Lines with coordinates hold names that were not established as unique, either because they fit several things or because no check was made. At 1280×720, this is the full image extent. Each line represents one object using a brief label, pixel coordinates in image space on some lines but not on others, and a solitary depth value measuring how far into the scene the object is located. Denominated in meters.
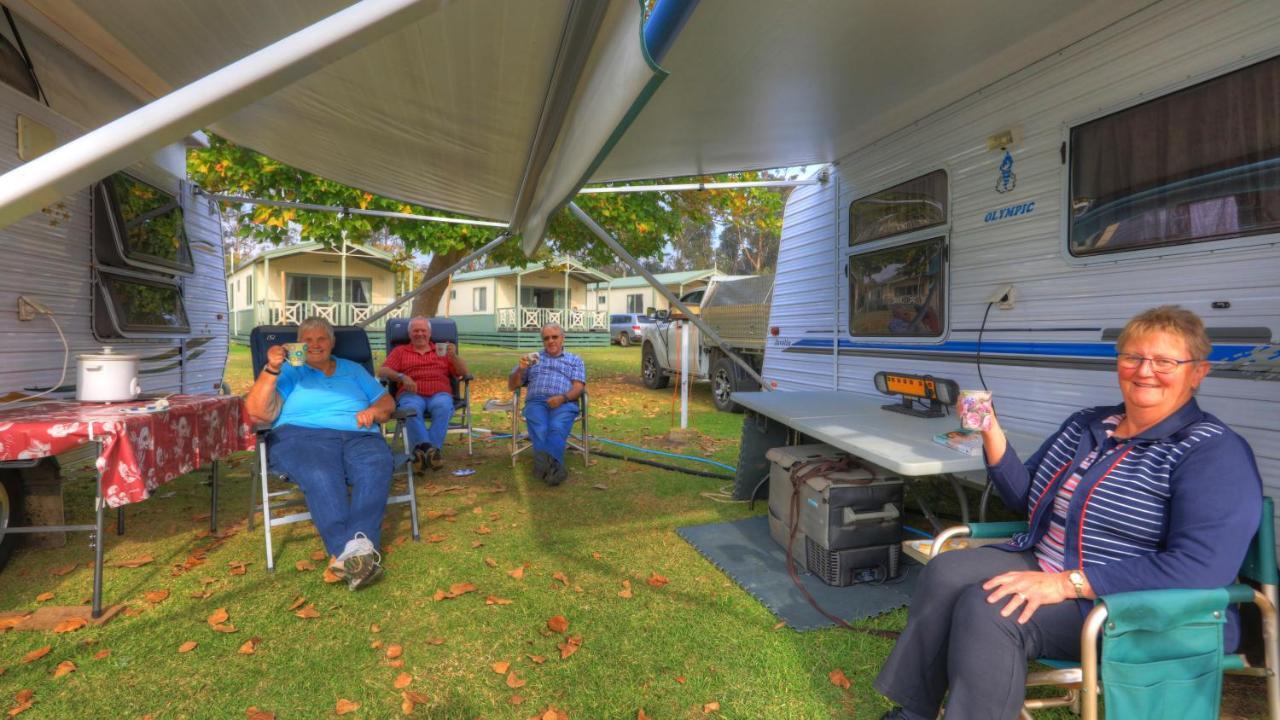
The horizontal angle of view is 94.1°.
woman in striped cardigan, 1.46
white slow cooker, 2.62
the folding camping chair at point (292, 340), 3.16
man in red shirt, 4.80
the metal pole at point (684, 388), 6.16
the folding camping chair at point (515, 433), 4.99
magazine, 2.31
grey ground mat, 2.62
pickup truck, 7.20
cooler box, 2.82
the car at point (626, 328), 22.38
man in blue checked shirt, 4.58
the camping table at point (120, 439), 2.21
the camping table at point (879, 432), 2.16
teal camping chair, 1.38
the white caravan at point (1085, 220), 2.05
